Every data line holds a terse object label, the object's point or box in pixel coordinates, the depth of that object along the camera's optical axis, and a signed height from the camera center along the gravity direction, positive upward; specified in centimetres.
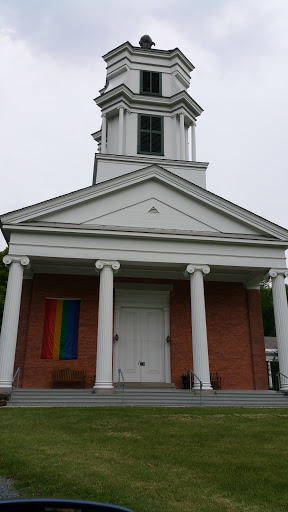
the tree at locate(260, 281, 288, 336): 5291 +930
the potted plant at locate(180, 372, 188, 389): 1822 +38
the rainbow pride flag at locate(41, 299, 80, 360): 1795 +238
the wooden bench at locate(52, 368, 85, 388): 1767 +44
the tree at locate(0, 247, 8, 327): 3338 +829
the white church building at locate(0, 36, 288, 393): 1641 +442
